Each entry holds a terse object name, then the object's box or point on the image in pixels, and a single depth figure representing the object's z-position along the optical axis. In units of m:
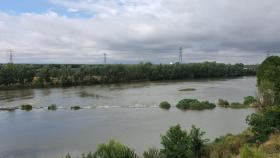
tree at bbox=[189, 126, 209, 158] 18.67
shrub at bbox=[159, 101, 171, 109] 47.08
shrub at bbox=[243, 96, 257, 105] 48.09
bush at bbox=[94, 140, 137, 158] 16.39
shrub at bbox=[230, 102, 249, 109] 46.52
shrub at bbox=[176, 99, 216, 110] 45.50
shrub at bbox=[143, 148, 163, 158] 17.95
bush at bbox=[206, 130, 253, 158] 17.16
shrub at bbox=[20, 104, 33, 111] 48.62
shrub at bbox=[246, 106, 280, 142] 19.45
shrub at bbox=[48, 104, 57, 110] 48.44
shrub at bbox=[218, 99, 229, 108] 47.61
